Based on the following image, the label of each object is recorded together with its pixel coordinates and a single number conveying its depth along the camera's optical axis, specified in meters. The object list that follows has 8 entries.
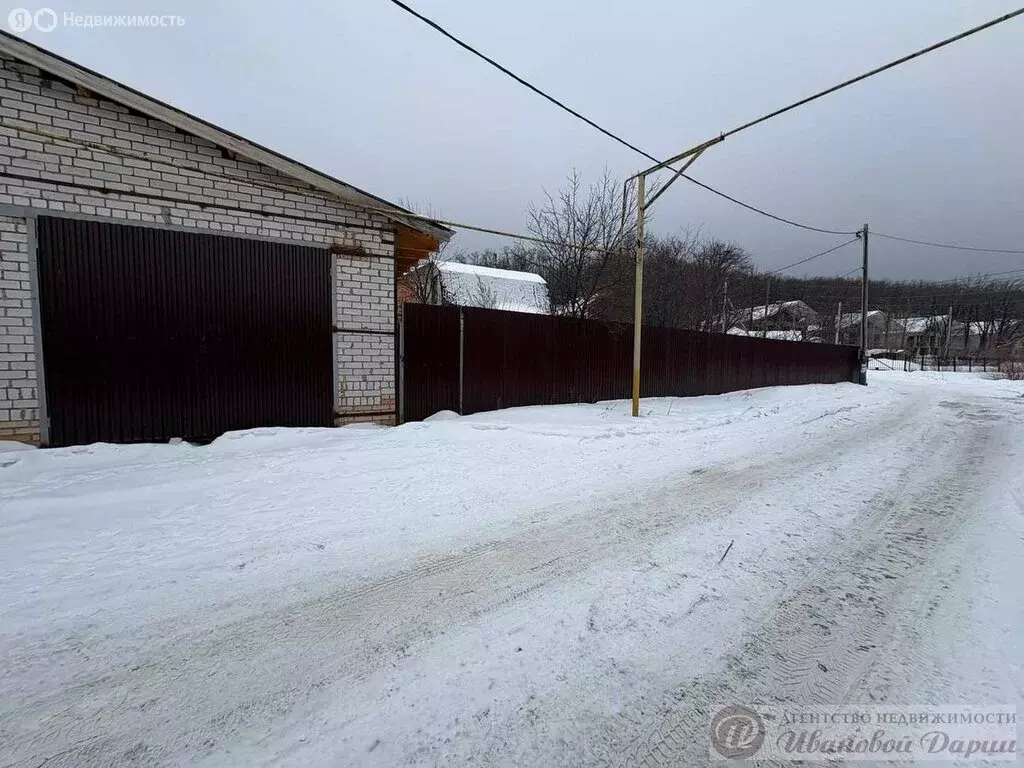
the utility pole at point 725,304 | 26.48
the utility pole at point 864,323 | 19.71
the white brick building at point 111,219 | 5.39
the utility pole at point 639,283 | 8.73
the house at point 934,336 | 54.47
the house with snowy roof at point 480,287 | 18.59
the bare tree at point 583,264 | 13.37
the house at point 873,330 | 51.17
